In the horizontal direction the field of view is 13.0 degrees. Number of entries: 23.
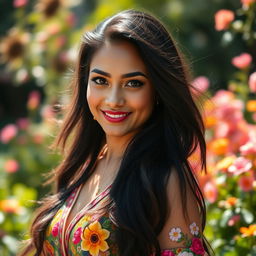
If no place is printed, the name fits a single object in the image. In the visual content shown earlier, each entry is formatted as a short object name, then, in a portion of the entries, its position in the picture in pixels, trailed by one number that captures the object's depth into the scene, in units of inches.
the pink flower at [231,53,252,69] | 247.1
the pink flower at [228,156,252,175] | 176.9
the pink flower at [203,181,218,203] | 195.3
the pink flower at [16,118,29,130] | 363.1
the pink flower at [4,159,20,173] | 324.9
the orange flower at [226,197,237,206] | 188.5
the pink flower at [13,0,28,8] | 372.5
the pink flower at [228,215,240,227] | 185.1
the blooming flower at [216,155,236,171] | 187.1
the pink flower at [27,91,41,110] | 364.8
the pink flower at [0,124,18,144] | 345.0
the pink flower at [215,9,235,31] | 218.5
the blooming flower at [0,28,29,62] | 365.6
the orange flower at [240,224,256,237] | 169.1
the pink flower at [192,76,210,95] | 262.3
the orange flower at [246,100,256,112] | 216.7
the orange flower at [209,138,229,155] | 218.1
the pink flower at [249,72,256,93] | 210.7
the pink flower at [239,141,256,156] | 184.8
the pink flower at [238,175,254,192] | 185.5
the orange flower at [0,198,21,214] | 253.8
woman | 137.4
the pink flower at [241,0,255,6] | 210.1
